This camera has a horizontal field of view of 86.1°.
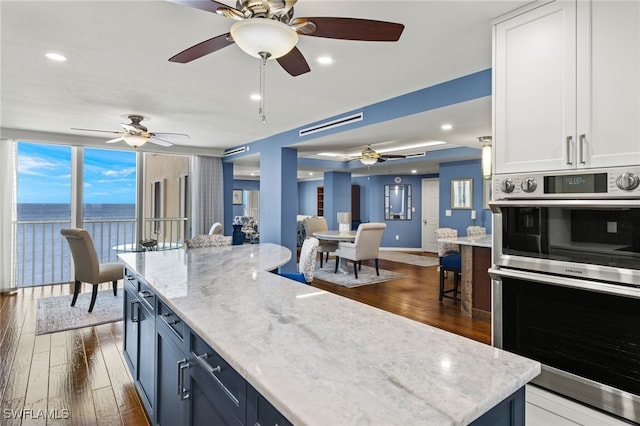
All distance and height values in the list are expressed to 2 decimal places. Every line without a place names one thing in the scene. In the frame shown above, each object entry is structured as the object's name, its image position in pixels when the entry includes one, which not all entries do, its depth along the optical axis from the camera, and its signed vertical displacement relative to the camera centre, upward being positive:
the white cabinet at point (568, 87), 1.57 +0.65
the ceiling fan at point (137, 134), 4.19 +1.00
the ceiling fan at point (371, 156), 5.80 +1.00
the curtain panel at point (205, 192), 6.93 +0.43
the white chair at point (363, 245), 5.82 -0.55
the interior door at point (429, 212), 9.57 +0.06
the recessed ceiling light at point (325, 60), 2.62 +1.20
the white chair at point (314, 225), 7.82 -0.26
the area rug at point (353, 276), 5.66 -1.12
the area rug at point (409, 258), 7.61 -1.07
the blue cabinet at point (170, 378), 1.43 -0.78
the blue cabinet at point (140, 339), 1.99 -0.84
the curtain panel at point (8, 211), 5.03 +0.02
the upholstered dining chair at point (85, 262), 4.11 -0.61
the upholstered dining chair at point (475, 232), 4.97 -0.26
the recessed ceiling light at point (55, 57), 2.57 +1.19
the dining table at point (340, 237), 6.11 -0.42
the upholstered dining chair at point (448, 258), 4.48 -0.59
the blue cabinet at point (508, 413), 0.86 -0.52
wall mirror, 10.05 +0.36
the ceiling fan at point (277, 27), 1.51 +0.88
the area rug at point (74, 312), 3.73 -1.21
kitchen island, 0.76 -0.42
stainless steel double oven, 1.51 -0.32
